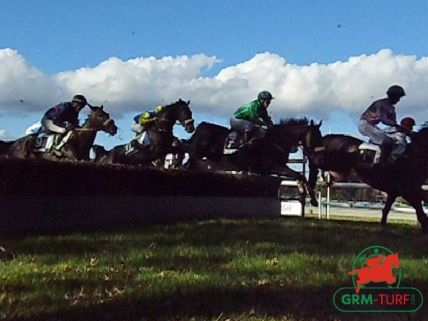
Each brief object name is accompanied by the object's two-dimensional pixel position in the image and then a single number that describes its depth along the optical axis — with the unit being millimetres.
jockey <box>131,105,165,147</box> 15945
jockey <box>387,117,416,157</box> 11672
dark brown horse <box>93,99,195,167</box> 15742
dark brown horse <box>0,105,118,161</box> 15062
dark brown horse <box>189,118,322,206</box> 14117
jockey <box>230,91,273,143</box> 14648
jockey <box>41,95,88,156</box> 15055
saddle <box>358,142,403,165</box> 11984
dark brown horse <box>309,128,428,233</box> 11766
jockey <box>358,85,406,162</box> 10625
